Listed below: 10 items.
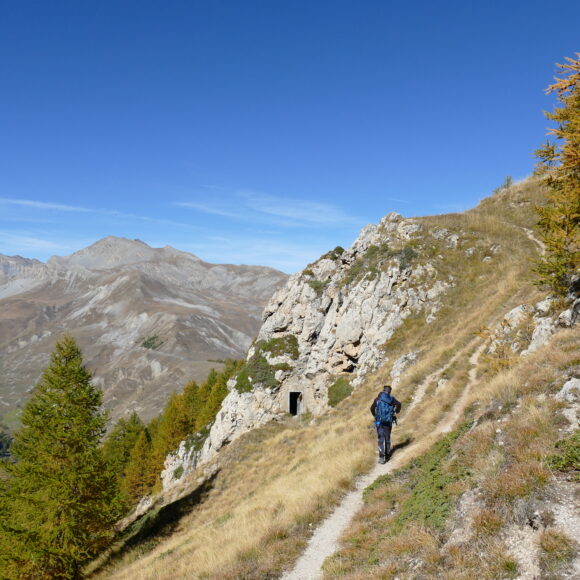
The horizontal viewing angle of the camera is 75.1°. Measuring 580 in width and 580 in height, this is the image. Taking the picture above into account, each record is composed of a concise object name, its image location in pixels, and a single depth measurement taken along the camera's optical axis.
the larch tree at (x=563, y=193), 13.35
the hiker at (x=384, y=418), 14.10
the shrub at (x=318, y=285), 45.75
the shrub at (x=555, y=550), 5.32
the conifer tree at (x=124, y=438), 64.69
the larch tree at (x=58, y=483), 17.31
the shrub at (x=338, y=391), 35.53
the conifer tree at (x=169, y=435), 56.72
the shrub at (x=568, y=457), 6.82
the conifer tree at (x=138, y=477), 56.56
